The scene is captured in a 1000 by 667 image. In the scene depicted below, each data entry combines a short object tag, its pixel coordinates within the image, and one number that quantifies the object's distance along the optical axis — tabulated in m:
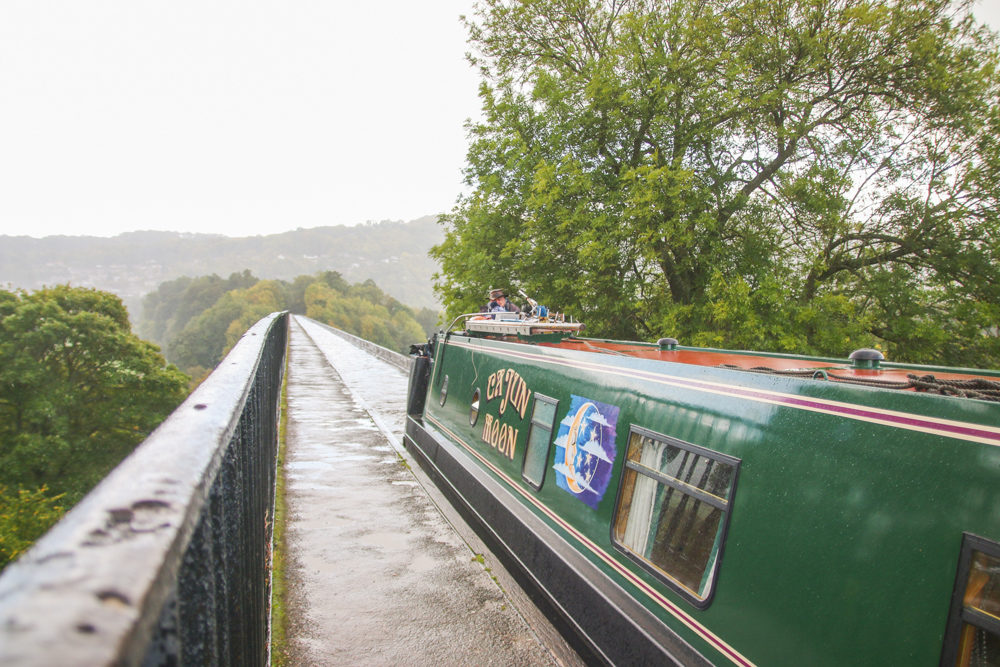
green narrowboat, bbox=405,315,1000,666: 2.11
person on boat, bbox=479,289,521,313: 9.93
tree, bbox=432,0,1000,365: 13.22
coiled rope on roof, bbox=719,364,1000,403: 2.51
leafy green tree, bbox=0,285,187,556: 29.00
